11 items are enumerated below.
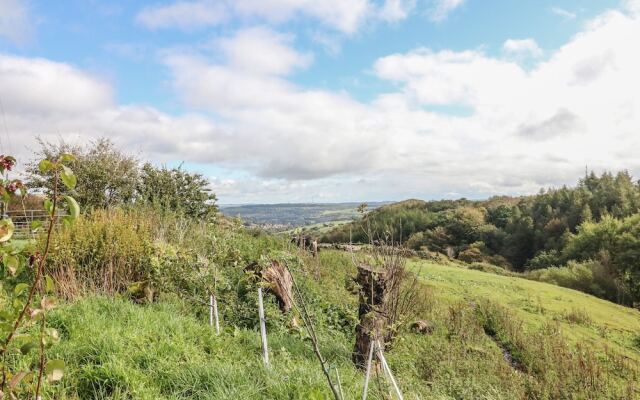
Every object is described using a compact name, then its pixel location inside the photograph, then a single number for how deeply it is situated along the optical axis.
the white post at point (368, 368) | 3.24
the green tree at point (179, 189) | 17.66
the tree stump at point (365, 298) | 6.27
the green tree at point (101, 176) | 17.33
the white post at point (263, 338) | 4.92
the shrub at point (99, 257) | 8.27
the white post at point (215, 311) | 6.20
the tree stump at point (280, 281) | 8.70
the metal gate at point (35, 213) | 20.17
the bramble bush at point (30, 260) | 1.75
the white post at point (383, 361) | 3.43
